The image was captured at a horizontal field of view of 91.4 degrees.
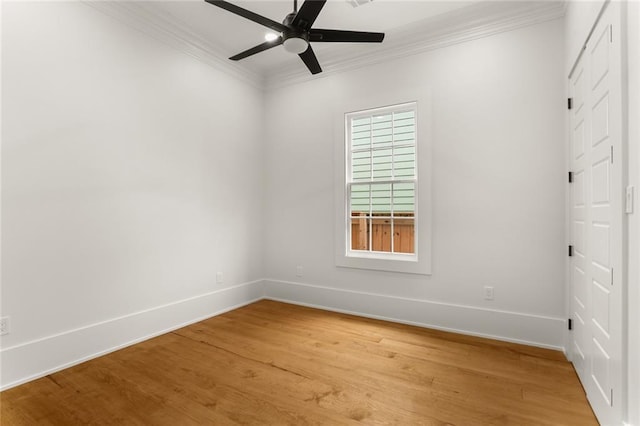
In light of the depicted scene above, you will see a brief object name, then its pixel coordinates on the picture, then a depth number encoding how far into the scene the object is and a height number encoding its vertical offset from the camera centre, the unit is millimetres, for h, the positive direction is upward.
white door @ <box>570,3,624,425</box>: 1538 -20
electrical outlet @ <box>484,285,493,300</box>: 3020 -737
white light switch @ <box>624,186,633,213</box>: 1384 +76
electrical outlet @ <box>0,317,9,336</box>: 2150 -764
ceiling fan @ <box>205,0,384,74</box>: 1996 +1306
